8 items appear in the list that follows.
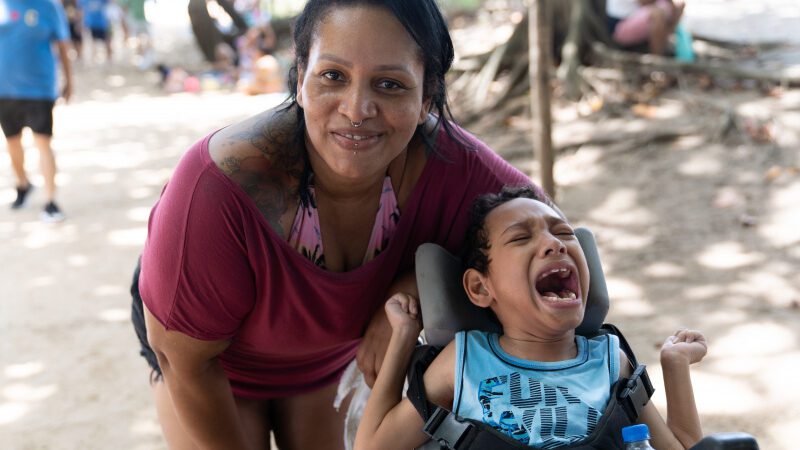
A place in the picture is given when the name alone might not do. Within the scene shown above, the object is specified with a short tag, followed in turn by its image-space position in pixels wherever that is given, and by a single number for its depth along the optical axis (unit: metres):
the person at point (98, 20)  13.85
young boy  2.16
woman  2.11
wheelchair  2.34
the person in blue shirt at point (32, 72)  6.80
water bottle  1.96
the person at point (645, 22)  7.49
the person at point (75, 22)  14.07
